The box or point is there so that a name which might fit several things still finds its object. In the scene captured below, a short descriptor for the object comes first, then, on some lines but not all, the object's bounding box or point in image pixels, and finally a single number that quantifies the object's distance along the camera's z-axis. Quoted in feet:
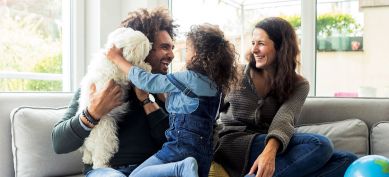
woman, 5.60
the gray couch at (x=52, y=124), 6.03
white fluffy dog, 5.17
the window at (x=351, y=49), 8.20
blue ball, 5.34
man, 5.11
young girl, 4.97
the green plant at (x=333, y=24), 8.40
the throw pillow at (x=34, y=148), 5.97
